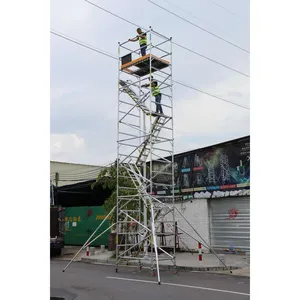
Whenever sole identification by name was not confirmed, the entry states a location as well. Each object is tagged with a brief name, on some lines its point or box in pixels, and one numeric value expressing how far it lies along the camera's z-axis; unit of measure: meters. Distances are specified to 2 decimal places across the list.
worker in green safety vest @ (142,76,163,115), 13.37
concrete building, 17.19
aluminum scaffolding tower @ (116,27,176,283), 13.32
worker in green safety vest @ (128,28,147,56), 13.55
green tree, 17.16
